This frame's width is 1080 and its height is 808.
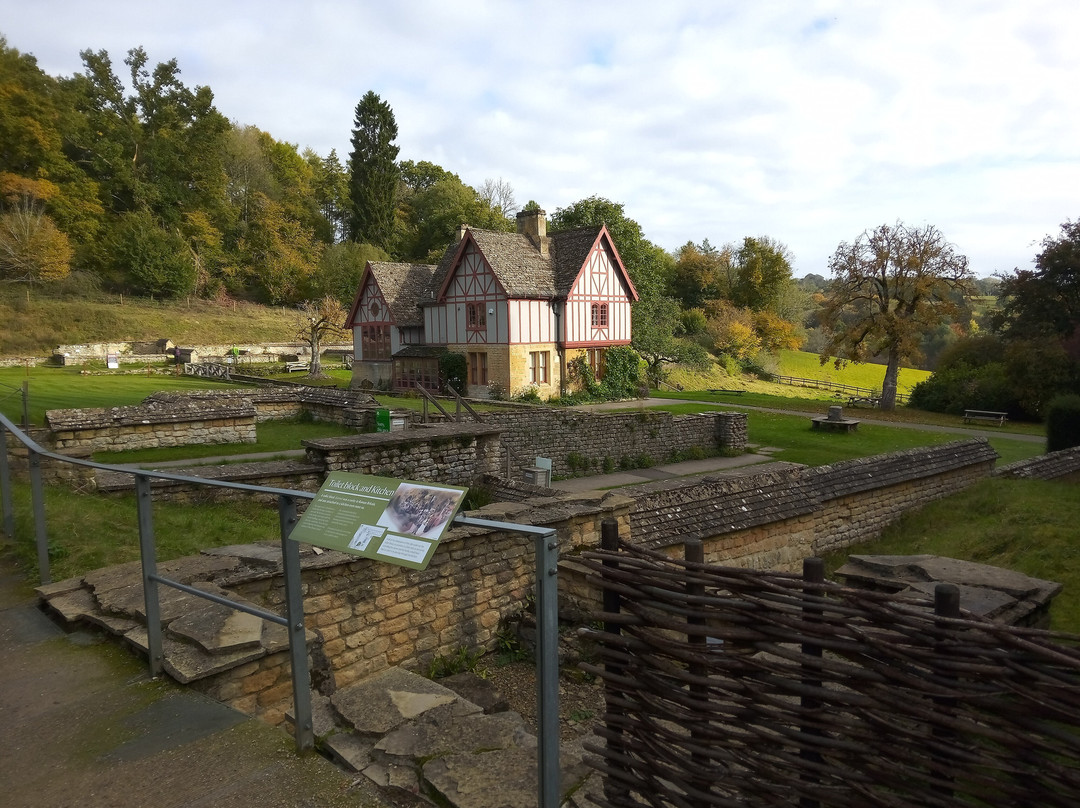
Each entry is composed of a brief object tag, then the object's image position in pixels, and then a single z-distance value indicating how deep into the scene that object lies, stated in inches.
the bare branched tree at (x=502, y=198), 2755.9
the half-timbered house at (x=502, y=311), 1255.5
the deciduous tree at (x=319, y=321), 1449.3
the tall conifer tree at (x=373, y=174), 2545.0
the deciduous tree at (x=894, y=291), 1245.1
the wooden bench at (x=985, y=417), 1206.8
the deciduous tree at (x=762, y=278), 2464.3
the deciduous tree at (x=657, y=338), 1674.5
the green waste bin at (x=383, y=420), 703.1
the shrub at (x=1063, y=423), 764.0
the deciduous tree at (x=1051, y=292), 1366.9
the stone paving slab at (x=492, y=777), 125.0
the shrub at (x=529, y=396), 1226.0
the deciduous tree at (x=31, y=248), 1814.7
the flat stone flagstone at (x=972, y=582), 237.1
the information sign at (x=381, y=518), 113.0
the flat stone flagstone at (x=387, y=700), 151.4
